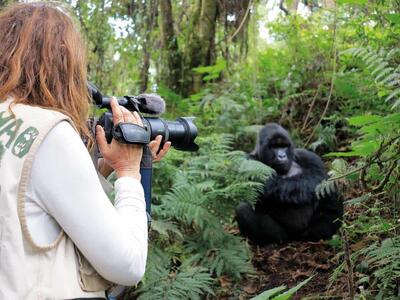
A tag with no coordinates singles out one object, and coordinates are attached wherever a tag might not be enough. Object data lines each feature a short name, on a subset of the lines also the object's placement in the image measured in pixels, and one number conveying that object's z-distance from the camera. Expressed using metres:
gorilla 4.46
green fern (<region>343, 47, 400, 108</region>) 2.64
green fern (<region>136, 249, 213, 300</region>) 2.93
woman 1.22
